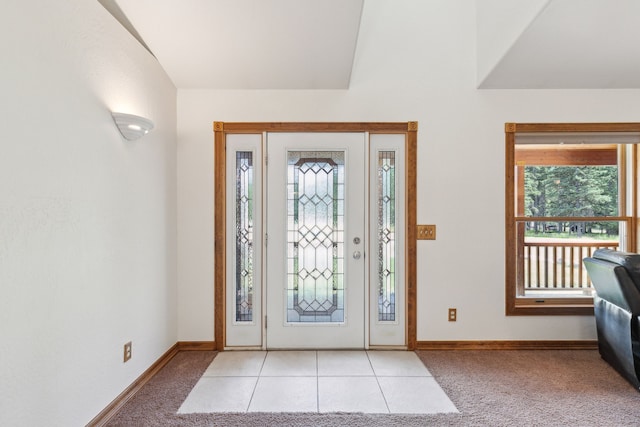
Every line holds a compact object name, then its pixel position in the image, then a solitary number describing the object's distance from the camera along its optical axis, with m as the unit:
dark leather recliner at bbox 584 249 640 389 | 2.19
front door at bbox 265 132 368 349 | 2.85
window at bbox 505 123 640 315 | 2.94
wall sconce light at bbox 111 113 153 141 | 1.96
